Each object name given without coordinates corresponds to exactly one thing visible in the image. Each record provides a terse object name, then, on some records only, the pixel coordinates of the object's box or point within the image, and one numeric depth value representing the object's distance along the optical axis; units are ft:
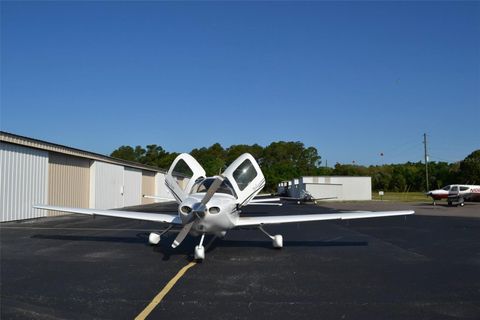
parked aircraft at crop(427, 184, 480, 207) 142.11
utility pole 225.39
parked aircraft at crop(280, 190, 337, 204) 144.71
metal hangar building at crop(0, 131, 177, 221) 60.49
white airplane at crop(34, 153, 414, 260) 29.14
